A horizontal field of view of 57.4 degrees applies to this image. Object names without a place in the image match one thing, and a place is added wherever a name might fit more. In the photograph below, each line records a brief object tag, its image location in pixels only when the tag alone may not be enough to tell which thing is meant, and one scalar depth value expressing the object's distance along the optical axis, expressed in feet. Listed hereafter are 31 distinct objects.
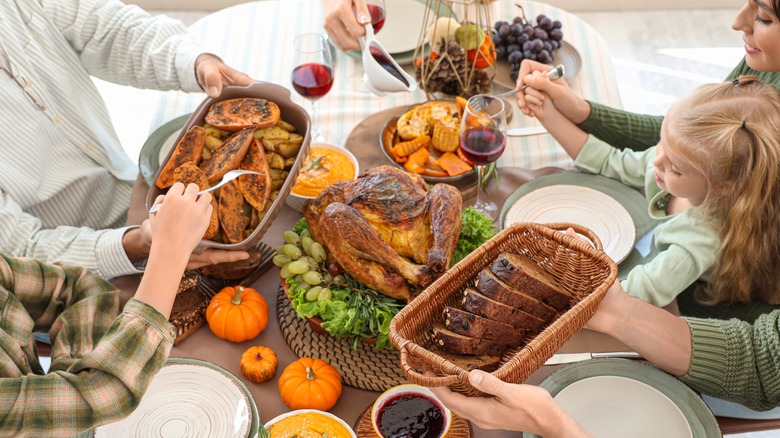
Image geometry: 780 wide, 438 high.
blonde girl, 5.46
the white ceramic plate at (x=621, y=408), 4.78
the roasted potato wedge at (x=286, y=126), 6.10
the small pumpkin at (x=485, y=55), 7.32
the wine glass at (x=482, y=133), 5.93
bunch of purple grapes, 7.46
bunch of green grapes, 5.24
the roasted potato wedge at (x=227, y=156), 5.59
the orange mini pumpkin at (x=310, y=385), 4.82
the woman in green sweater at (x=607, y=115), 6.78
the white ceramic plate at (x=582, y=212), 6.09
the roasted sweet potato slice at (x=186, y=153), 5.53
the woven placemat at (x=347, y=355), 5.08
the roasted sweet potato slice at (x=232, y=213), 5.34
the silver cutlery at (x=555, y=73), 6.98
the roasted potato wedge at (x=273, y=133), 5.95
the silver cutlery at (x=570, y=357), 5.23
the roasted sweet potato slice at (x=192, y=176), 5.40
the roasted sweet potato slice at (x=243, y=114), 5.89
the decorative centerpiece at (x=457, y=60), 7.20
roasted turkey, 5.20
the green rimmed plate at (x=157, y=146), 6.47
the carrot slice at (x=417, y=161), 6.58
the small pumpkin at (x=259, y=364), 5.09
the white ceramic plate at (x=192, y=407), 4.69
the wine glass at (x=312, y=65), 6.70
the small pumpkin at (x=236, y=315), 5.30
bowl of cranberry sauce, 4.51
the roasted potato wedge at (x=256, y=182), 5.46
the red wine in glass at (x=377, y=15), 7.39
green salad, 5.05
